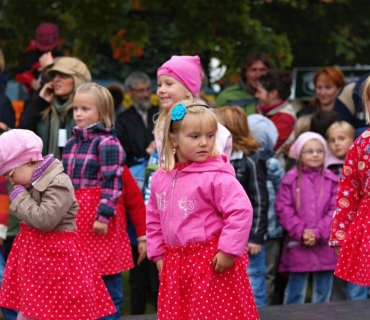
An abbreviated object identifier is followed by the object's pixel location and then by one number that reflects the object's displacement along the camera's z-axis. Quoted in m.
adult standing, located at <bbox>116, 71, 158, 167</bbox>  18.42
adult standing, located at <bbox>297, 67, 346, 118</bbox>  19.16
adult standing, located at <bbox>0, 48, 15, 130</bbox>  15.94
